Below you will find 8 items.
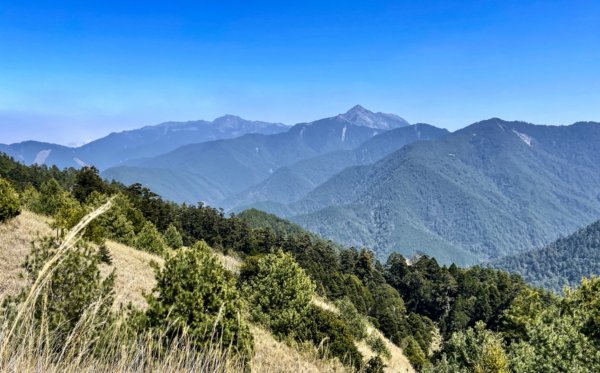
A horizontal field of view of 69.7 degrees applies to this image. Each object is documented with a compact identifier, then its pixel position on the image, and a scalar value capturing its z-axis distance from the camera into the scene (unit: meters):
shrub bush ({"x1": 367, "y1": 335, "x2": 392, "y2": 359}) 45.22
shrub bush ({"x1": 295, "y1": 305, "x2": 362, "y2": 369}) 23.23
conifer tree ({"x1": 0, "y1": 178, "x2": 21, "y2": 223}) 21.89
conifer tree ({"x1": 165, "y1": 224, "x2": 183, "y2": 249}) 58.46
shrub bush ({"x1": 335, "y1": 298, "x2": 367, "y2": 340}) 46.93
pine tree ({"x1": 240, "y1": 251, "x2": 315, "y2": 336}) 29.41
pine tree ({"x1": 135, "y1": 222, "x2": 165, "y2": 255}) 39.97
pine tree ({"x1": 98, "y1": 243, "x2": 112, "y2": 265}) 22.68
